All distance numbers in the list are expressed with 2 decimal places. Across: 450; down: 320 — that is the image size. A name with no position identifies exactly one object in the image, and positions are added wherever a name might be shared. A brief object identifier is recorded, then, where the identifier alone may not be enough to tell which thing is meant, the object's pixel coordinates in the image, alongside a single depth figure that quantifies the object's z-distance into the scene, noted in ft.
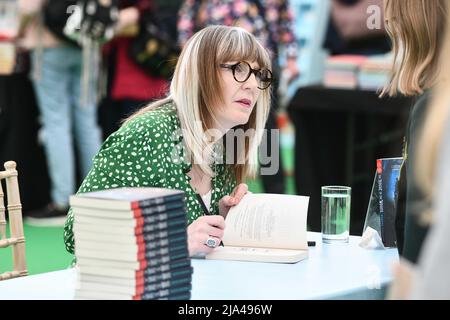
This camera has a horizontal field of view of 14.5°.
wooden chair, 15.61
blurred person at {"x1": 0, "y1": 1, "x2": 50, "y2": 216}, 35.35
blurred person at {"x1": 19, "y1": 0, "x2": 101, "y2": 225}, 34.60
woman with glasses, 15.24
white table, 12.23
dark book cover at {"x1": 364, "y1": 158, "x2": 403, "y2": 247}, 15.50
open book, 14.76
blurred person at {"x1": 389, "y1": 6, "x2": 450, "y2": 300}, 7.19
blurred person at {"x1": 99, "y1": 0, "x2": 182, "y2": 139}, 35.35
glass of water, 16.00
